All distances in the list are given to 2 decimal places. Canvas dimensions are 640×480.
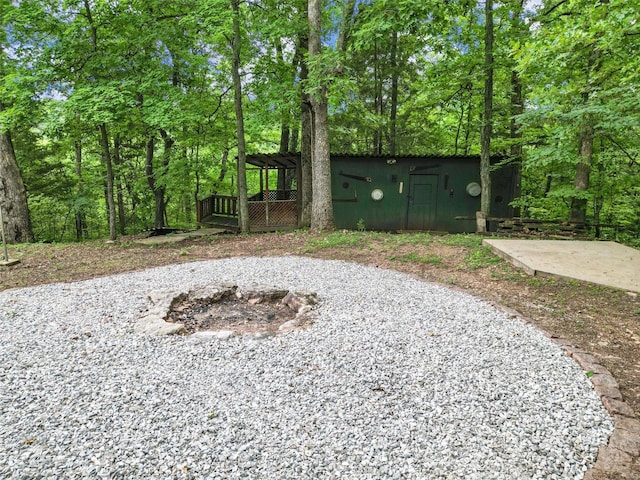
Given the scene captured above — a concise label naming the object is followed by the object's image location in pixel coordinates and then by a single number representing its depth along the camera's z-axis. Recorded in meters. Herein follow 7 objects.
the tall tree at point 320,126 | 7.52
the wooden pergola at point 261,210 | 10.43
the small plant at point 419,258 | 5.51
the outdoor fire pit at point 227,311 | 3.06
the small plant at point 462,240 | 6.25
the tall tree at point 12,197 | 8.19
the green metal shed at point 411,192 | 9.92
